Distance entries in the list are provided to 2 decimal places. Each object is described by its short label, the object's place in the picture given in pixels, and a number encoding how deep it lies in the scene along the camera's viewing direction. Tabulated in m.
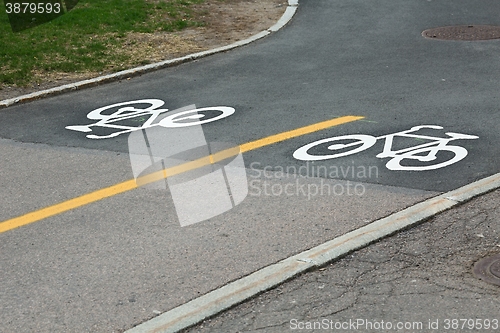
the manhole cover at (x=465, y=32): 23.31
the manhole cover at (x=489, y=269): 9.30
